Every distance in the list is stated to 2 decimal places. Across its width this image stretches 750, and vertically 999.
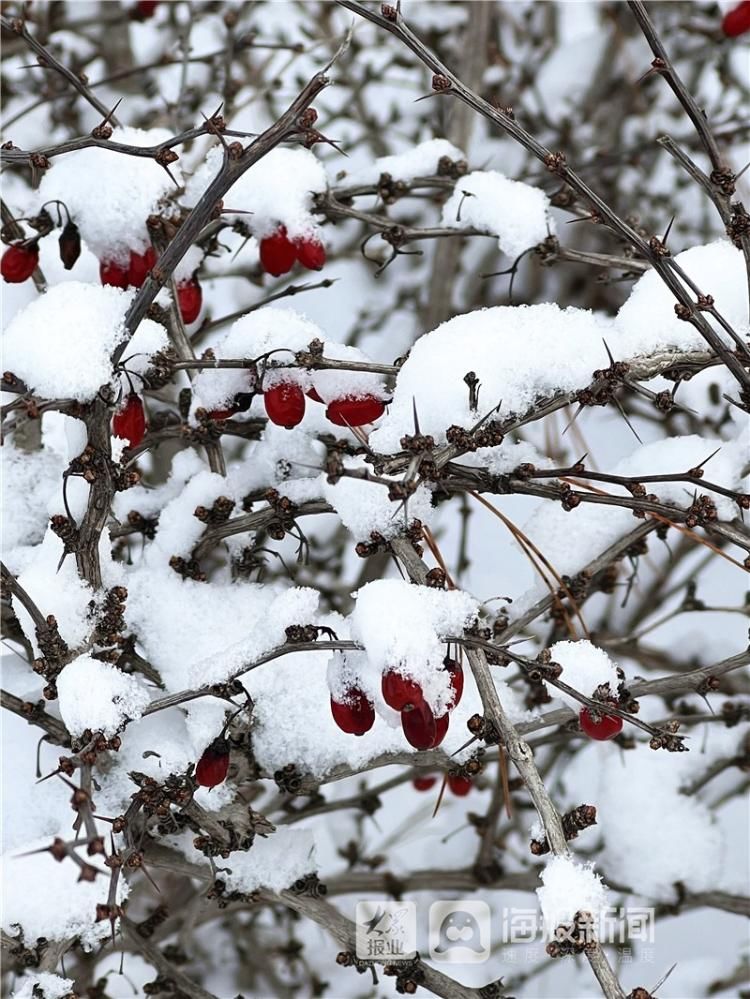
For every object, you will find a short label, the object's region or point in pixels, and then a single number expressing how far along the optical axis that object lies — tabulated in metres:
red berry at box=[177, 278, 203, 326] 0.96
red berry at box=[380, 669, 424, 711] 0.87
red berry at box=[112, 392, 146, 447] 0.91
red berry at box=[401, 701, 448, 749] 0.88
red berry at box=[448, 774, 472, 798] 1.01
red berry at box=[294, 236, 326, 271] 0.95
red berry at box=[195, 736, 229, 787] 0.91
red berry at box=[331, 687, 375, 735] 0.89
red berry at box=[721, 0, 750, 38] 1.03
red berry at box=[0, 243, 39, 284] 0.93
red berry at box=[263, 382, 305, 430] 0.91
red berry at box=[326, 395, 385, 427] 0.92
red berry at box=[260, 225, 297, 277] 0.95
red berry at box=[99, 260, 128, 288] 0.95
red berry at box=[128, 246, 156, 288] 0.94
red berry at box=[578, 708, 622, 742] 0.90
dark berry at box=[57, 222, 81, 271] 0.94
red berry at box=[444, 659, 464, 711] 0.89
